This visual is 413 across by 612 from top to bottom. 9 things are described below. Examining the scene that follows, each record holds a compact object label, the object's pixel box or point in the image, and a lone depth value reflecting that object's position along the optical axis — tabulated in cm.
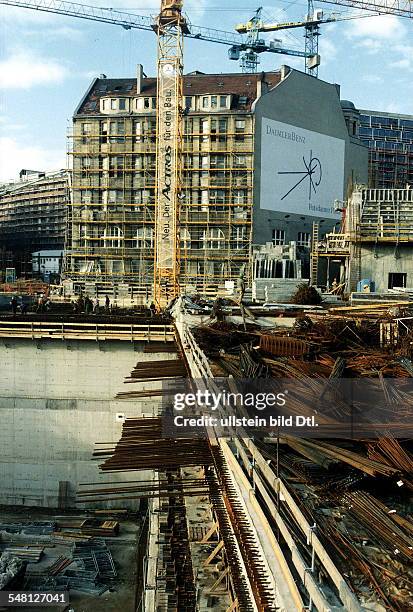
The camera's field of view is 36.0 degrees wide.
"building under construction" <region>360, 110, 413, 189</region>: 8538
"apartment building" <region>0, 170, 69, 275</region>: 10194
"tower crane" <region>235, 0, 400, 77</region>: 8869
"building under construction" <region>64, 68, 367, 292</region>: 5103
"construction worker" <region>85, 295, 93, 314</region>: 3641
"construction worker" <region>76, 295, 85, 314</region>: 3672
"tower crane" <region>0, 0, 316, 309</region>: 4541
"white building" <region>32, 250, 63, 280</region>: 8594
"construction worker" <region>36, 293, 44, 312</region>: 3603
